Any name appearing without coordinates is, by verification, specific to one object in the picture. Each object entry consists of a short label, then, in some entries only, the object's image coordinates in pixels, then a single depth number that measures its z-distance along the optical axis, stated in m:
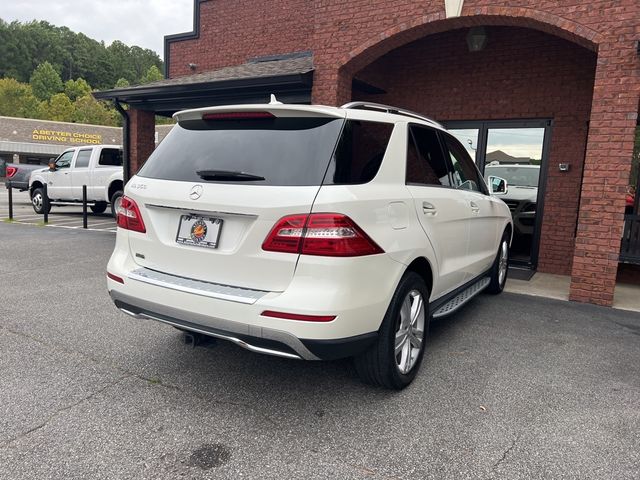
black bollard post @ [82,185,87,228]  11.45
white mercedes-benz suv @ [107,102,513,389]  2.56
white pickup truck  13.48
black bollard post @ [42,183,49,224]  12.45
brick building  5.67
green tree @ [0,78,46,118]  60.94
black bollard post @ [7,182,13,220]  12.70
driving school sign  45.02
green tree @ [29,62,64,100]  72.00
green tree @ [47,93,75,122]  60.81
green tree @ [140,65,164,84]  80.87
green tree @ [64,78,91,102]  73.12
